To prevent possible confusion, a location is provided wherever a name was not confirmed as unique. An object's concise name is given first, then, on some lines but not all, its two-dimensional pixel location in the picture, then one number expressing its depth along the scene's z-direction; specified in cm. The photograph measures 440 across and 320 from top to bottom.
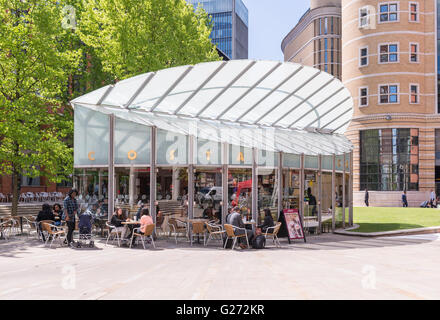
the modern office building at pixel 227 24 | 11950
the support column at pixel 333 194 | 1809
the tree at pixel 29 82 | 1647
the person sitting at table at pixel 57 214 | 1412
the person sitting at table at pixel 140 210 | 1381
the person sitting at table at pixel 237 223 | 1262
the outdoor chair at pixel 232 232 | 1247
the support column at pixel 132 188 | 1423
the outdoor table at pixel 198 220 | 1368
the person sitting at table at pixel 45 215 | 1396
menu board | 1448
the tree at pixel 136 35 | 1952
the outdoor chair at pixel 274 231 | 1321
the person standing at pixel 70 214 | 1269
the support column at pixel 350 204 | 1978
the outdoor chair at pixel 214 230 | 1324
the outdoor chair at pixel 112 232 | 1284
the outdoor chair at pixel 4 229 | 1450
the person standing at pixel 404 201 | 3609
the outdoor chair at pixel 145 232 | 1231
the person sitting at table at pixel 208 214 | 1438
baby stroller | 1247
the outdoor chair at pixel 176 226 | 1411
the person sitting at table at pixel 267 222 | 1344
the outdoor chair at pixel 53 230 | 1251
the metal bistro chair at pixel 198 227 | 1333
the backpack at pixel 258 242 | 1276
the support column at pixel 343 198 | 1906
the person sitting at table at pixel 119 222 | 1289
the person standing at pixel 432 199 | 3603
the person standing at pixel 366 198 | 3738
